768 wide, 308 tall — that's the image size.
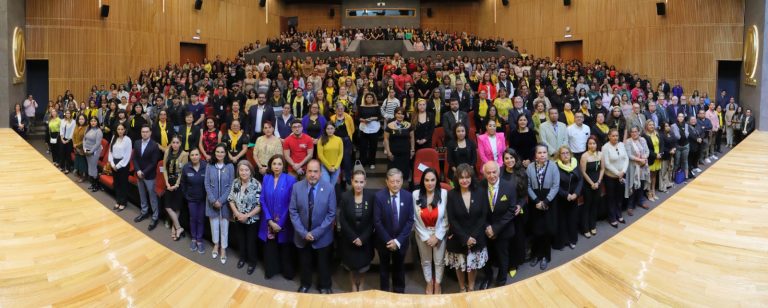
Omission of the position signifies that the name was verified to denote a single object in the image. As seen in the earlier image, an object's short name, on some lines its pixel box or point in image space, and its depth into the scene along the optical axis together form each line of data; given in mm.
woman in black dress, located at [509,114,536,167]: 7028
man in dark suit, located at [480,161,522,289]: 5066
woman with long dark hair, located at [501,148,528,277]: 5469
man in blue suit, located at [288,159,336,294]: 5066
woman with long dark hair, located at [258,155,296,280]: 5328
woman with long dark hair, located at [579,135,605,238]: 6457
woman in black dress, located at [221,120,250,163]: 6828
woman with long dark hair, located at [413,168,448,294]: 4859
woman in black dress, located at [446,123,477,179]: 6220
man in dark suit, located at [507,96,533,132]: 7615
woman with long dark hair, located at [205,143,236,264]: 5809
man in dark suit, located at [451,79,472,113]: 8516
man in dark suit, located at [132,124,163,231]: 6875
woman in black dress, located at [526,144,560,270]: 5648
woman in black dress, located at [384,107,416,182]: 7020
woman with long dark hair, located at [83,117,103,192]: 8211
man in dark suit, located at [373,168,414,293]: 4820
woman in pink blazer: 6477
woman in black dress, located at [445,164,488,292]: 4805
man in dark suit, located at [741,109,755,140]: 11781
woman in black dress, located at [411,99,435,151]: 7316
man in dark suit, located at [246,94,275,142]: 7609
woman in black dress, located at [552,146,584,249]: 5910
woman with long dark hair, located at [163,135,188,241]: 6465
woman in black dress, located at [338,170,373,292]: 4910
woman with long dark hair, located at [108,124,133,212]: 7219
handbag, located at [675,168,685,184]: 8805
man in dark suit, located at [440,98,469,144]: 6914
